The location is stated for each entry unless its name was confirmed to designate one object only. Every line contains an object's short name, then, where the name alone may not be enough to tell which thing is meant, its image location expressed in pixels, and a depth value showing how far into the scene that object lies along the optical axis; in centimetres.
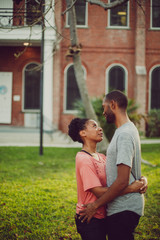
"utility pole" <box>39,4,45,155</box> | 890
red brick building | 1606
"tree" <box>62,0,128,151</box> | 759
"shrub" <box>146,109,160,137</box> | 1575
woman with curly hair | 201
